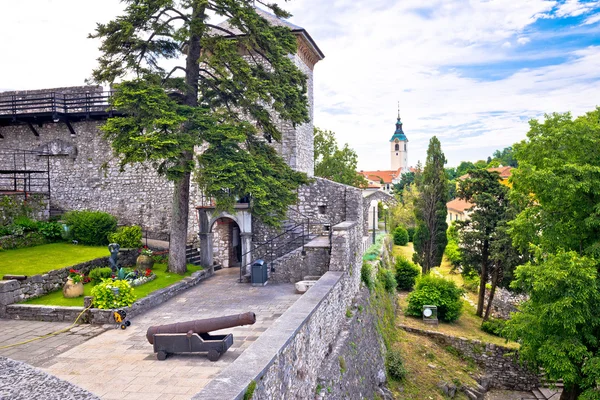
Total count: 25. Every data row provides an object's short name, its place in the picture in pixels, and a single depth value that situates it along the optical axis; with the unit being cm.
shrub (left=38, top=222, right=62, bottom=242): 1602
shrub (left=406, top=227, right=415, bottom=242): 4415
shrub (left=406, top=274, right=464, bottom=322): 2123
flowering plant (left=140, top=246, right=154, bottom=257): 1491
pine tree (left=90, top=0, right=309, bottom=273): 1170
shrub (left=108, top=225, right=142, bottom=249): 1530
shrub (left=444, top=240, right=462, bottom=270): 3660
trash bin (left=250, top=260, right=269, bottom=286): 1401
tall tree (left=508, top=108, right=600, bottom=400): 1199
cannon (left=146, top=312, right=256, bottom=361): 778
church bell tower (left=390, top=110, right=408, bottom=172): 11638
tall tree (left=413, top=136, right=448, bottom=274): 2822
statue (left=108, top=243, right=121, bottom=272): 1273
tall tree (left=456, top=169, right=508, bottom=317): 2266
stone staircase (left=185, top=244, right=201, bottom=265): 1647
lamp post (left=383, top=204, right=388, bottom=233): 3580
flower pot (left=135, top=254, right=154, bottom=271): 1423
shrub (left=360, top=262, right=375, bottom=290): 1548
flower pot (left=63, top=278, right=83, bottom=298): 1138
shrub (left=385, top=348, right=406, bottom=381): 1421
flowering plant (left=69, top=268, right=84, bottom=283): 1163
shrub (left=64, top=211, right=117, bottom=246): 1638
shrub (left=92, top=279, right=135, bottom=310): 1042
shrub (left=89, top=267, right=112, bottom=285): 1259
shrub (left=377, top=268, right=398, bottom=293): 1915
